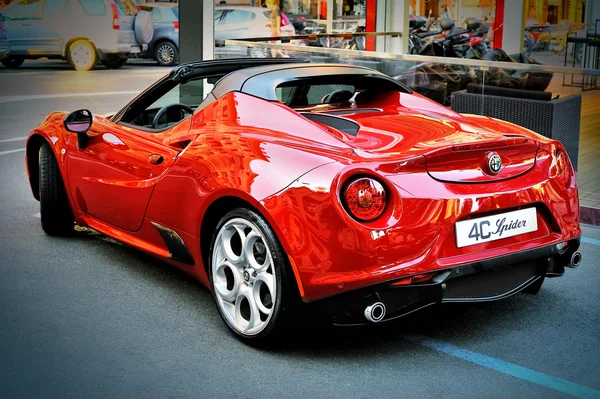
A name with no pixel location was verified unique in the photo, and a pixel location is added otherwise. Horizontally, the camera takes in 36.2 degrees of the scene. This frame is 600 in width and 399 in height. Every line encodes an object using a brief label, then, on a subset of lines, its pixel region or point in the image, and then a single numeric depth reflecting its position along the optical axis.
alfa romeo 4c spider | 3.80
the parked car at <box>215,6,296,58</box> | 11.25
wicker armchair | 7.81
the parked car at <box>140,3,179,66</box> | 21.30
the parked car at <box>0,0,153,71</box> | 19.52
